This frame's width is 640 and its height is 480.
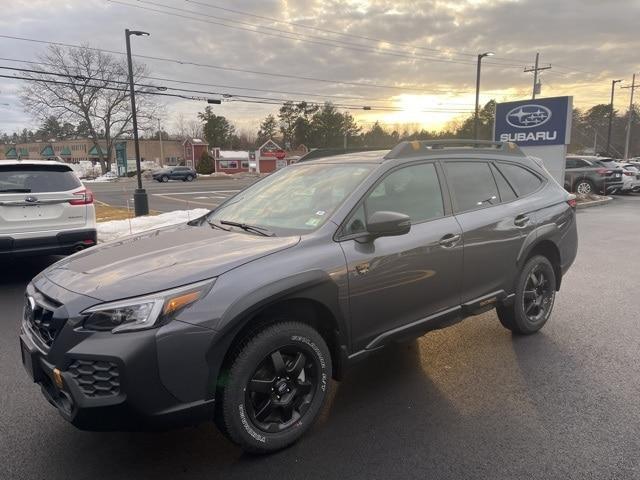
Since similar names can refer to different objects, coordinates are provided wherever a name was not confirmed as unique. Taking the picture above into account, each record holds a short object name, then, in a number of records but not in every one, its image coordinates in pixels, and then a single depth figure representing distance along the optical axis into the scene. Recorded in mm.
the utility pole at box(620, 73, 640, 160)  54406
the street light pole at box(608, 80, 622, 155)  52219
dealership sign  15328
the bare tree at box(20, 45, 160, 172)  51562
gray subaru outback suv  2348
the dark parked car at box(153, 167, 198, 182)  49281
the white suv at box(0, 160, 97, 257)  6246
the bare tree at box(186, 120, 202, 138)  112250
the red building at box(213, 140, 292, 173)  66312
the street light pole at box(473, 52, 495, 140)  28641
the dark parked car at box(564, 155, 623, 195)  20728
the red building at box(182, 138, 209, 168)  75500
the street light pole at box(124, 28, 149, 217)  15664
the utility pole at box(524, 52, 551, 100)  33500
